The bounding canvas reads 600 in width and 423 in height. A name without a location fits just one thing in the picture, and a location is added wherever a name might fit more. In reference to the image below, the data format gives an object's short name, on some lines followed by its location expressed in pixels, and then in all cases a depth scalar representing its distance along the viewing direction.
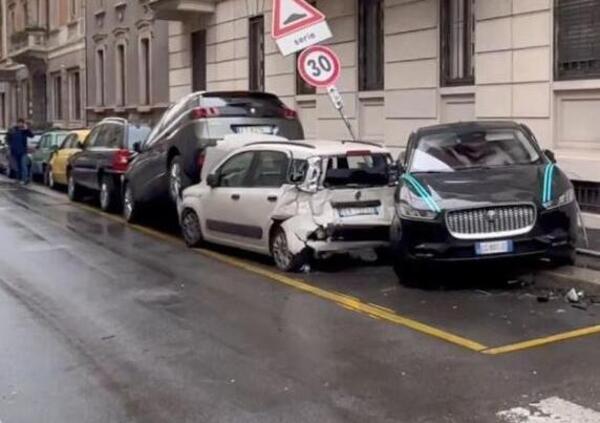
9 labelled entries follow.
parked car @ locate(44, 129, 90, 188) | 21.67
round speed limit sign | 13.02
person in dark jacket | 25.62
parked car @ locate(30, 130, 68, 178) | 24.89
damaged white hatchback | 10.29
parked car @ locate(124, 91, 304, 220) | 13.66
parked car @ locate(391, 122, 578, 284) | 8.90
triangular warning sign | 12.95
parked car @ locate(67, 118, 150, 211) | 17.00
